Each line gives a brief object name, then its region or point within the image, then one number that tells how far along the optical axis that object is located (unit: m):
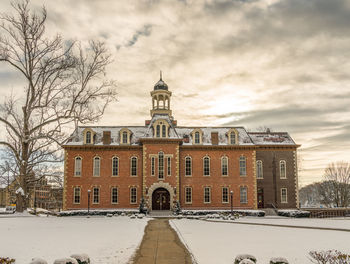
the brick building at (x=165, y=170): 41.66
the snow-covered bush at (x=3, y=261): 9.42
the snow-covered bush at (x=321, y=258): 10.15
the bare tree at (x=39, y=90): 30.64
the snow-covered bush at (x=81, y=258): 10.91
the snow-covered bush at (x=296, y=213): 40.73
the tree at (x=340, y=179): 65.69
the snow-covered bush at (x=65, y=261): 9.91
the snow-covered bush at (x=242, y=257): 10.90
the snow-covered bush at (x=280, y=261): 10.67
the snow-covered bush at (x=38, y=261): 9.46
